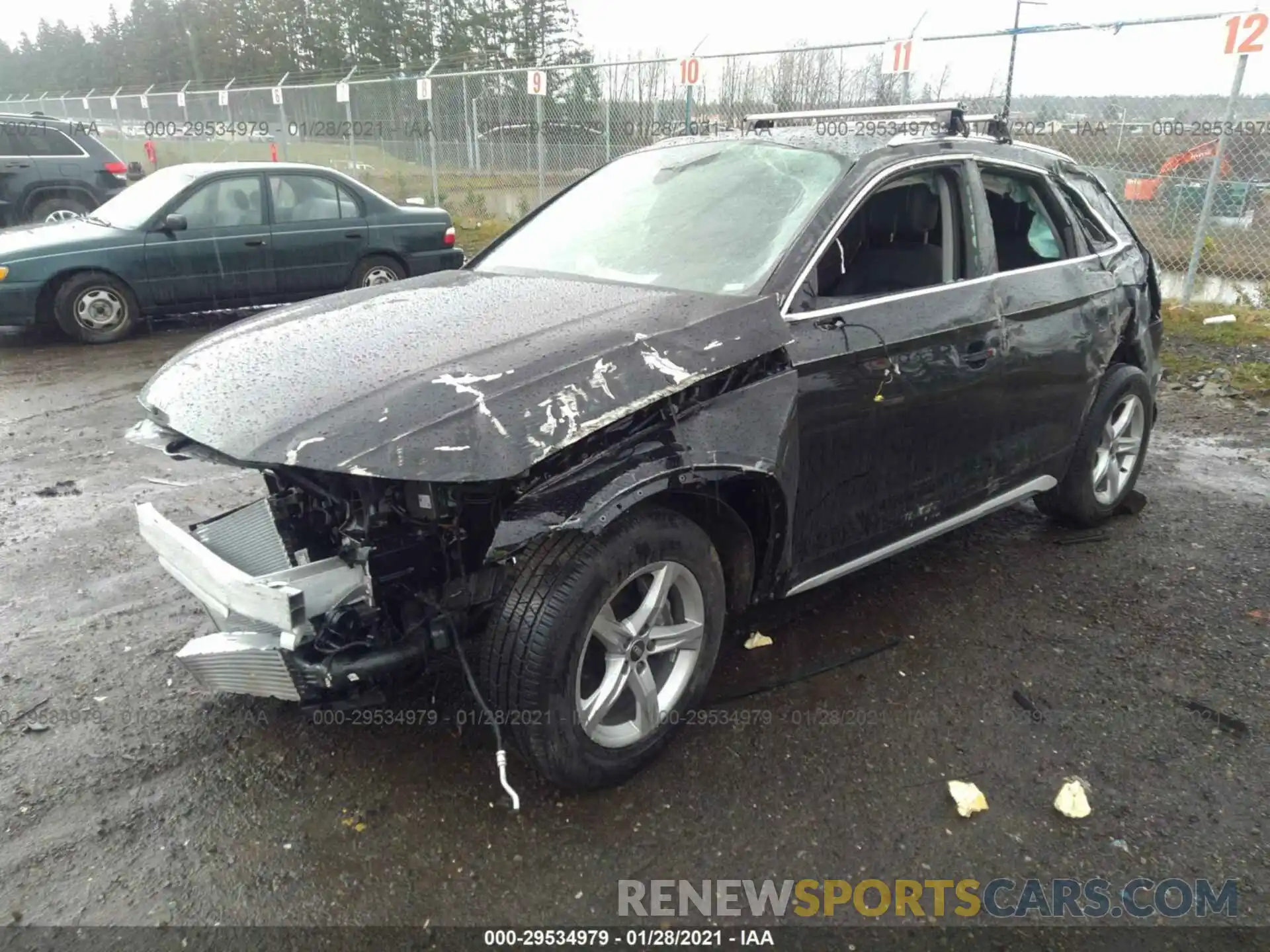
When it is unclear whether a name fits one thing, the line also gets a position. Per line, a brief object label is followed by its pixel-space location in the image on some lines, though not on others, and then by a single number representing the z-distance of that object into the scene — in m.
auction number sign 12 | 7.30
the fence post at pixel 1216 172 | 7.57
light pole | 8.62
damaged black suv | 2.22
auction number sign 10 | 10.82
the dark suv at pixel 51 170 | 11.68
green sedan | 7.60
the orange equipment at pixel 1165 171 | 8.70
